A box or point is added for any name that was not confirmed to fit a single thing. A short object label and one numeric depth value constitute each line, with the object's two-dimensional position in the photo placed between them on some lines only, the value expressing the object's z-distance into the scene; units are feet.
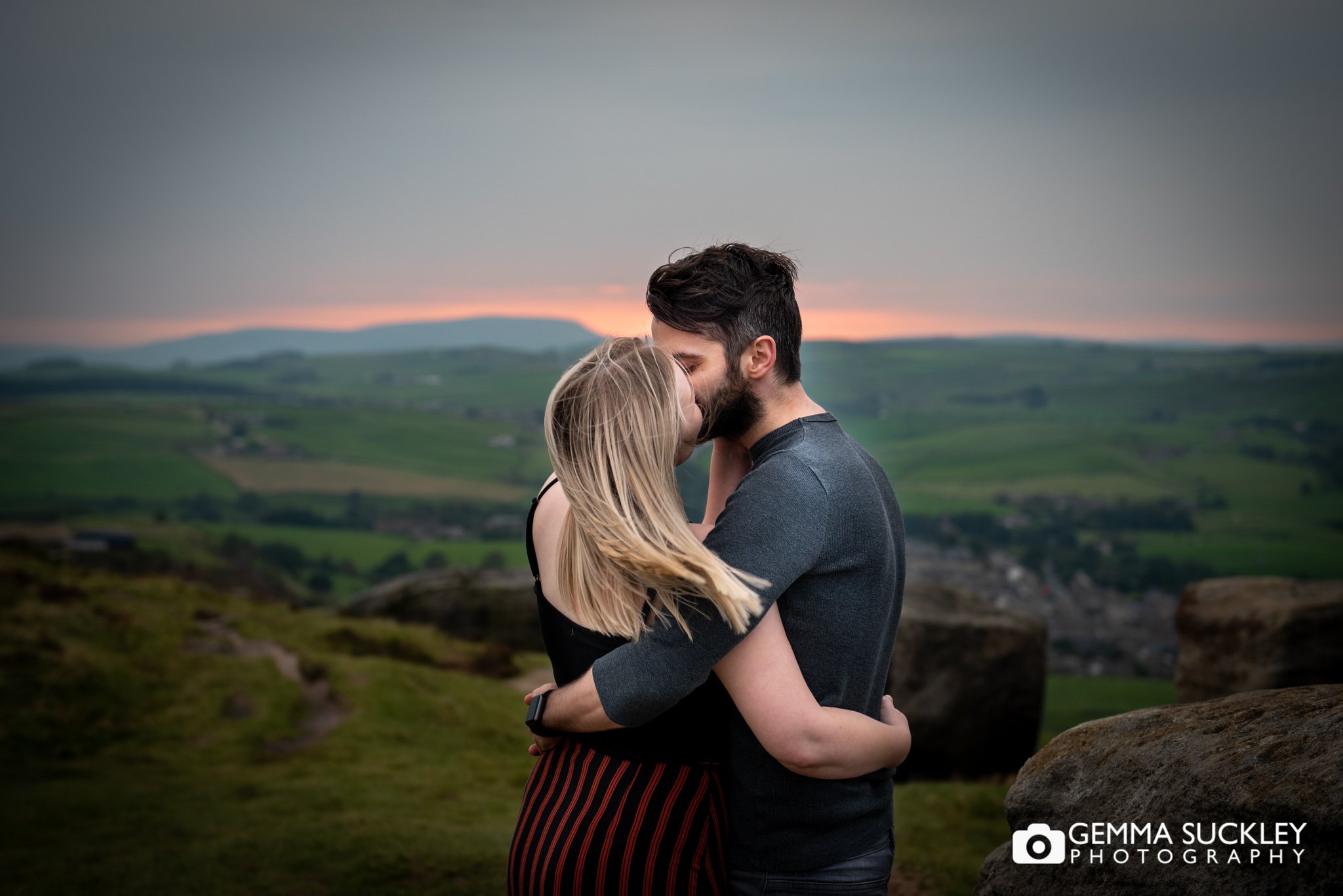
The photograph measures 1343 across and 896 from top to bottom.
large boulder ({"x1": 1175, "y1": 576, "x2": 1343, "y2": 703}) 32.14
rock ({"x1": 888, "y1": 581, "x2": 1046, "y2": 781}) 36.63
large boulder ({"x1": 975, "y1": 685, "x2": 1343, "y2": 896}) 9.03
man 8.52
